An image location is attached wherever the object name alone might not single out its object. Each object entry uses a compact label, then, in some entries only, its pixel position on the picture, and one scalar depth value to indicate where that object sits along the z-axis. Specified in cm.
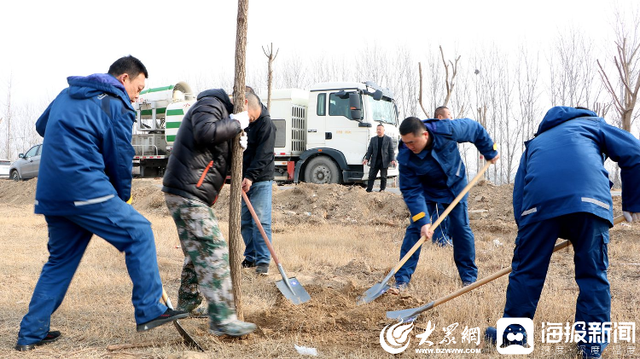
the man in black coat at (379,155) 1220
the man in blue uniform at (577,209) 284
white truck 1324
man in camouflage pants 323
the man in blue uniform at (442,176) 466
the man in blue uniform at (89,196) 304
